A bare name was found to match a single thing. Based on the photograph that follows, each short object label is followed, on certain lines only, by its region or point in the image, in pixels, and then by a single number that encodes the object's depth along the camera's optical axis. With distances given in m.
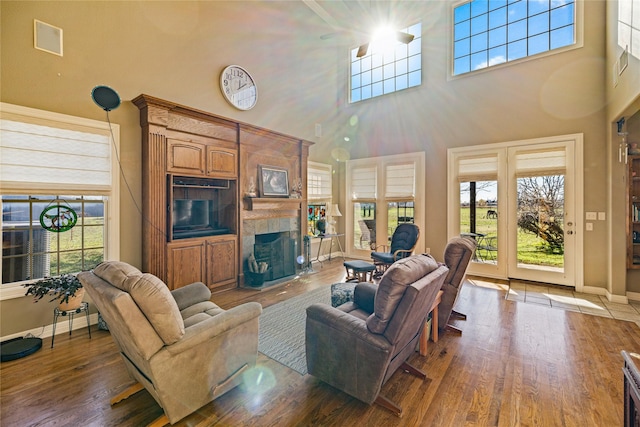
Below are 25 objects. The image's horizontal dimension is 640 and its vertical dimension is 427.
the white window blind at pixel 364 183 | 6.78
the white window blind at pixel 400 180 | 6.17
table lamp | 6.86
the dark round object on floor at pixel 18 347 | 2.49
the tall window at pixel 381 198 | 6.10
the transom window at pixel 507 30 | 4.69
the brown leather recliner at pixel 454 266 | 2.87
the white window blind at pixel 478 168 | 5.22
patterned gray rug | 2.56
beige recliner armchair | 1.58
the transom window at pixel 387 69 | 6.21
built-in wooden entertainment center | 3.57
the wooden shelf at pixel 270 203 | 4.69
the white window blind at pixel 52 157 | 2.73
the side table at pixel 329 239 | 6.18
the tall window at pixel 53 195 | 2.76
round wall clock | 4.61
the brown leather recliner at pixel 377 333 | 1.78
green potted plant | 2.70
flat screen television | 4.06
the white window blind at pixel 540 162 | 4.66
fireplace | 4.72
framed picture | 4.96
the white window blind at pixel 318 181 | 6.48
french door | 4.57
